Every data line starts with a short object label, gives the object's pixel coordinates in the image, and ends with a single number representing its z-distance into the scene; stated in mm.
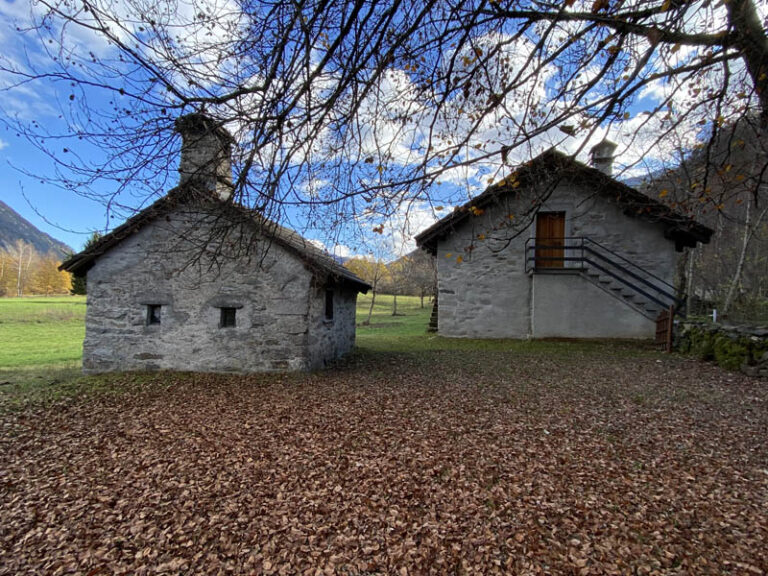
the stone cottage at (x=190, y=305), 7988
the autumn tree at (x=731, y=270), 17234
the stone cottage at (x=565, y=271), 11930
